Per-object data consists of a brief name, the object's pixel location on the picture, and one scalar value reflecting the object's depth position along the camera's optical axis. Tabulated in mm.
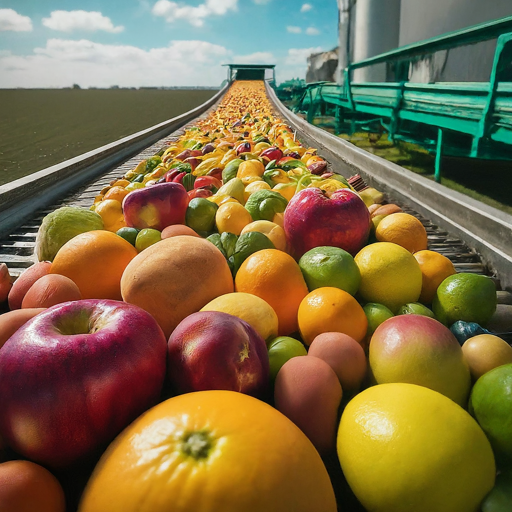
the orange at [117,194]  596
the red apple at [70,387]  176
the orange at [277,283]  320
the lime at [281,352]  255
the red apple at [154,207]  468
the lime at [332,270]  331
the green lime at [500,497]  160
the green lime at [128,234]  430
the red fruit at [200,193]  591
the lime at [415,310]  312
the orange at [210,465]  142
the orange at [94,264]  344
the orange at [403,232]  415
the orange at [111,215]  522
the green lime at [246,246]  374
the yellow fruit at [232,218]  459
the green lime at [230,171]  710
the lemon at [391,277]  335
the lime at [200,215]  481
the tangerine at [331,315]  280
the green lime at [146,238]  406
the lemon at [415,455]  166
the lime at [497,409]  194
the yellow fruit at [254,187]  586
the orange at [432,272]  362
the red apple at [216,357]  207
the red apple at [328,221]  402
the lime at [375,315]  302
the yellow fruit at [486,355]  245
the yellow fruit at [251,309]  275
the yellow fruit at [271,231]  426
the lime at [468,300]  311
